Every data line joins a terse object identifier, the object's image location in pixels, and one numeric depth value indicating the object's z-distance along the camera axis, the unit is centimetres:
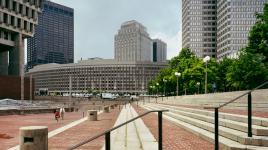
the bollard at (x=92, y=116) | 2301
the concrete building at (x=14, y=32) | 5641
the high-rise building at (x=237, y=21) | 13211
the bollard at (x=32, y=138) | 844
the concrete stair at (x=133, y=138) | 907
